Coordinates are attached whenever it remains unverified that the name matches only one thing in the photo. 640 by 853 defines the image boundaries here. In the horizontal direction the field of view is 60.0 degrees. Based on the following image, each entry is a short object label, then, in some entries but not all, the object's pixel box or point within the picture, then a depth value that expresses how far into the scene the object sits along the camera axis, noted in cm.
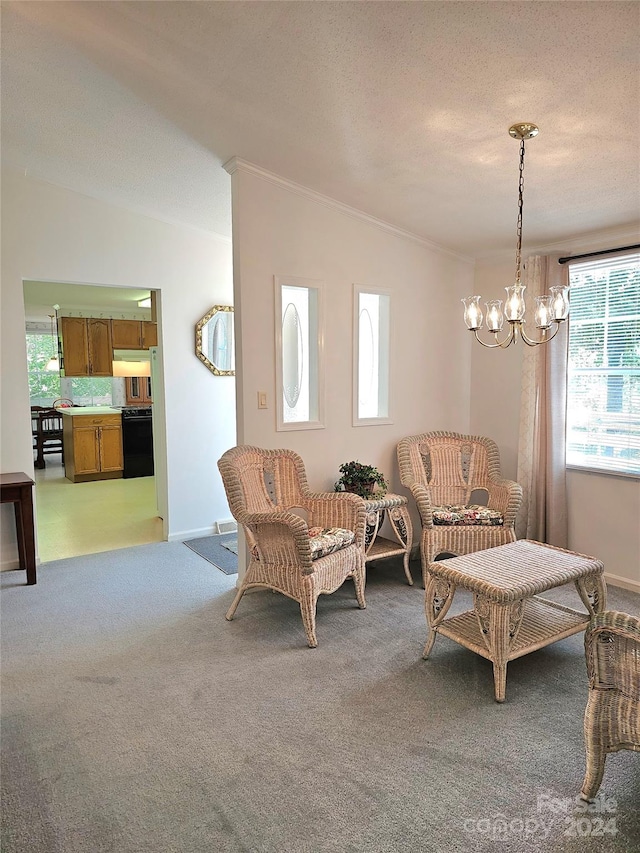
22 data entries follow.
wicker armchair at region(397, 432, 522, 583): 354
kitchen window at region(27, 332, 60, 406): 952
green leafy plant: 376
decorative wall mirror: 491
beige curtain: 394
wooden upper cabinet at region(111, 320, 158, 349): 795
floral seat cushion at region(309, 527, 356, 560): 302
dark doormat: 419
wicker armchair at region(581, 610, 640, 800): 166
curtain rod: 360
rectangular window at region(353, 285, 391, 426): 407
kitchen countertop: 758
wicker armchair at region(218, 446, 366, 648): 291
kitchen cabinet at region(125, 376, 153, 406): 909
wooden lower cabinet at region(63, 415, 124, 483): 743
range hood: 856
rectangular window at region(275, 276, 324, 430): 386
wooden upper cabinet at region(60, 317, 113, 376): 760
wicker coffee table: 238
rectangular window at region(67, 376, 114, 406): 942
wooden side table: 372
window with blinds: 366
